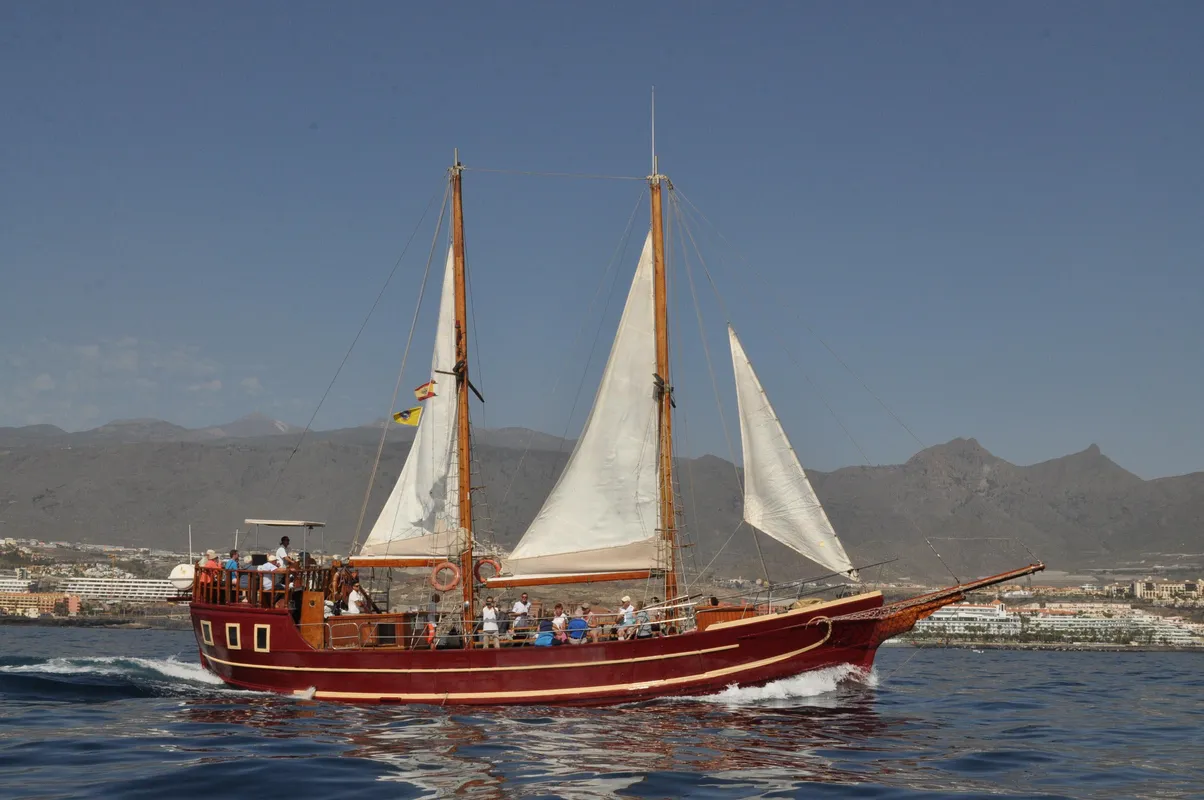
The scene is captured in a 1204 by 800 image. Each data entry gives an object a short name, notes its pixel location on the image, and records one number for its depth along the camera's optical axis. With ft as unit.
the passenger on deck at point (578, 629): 106.73
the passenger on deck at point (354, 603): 116.45
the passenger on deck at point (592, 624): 105.89
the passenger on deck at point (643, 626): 105.43
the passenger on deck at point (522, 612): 109.60
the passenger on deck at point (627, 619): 106.11
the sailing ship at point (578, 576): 103.81
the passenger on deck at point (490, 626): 107.76
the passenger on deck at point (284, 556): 116.57
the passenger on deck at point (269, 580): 116.37
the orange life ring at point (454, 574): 116.67
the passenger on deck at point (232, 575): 119.44
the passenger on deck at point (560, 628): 106.42
